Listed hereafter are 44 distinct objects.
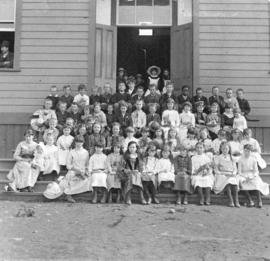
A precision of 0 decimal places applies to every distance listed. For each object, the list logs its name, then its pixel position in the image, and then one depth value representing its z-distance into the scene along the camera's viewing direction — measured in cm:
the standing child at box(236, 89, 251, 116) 1141
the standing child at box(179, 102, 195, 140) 1062
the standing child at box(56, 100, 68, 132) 1095
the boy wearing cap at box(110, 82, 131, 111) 1167
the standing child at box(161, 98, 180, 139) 1066
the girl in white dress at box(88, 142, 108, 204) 894
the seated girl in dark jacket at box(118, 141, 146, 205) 886
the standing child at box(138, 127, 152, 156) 970
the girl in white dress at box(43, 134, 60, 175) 954
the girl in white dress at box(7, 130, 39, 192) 926
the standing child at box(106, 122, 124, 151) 987
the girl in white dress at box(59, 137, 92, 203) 907
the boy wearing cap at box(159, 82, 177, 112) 1149
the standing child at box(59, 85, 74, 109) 1155
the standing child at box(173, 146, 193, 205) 894
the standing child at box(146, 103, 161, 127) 1086
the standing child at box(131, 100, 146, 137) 1081
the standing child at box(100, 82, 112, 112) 1168
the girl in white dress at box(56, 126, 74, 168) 972
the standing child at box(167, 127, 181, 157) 989
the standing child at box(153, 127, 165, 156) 984
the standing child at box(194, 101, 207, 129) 1093
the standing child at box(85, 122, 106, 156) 997
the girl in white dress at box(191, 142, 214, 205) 893
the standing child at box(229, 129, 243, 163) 973
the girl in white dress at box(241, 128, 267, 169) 974
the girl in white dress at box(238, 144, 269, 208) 896
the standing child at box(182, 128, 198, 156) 999
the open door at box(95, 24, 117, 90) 1239
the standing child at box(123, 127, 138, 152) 1009
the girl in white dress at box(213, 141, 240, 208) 891
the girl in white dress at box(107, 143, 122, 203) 902
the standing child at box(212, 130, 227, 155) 998
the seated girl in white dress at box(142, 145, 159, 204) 895
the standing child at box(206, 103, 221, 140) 1069
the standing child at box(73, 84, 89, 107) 1138
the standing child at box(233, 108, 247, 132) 1073
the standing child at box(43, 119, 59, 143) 1024
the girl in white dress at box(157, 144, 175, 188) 904
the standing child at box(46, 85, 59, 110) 1152
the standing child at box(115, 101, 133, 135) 1075
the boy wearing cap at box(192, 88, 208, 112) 1140
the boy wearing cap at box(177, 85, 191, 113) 1160
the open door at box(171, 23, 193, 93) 1227
